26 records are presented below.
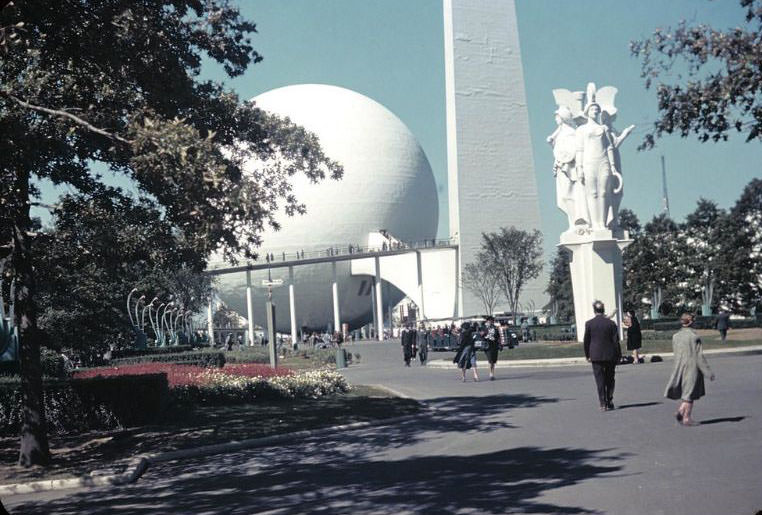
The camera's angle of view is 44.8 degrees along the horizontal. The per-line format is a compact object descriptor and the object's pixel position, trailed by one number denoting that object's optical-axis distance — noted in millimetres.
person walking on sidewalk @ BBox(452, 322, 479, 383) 24172
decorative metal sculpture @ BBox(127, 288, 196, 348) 52500
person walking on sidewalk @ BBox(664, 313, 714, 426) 12734
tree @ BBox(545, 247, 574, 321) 69750
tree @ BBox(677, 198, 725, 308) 53219
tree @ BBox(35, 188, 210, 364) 15008
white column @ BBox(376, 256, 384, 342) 78562
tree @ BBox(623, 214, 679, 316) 57312
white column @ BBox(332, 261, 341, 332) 80562
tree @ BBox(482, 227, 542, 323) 60500
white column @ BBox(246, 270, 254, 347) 86062
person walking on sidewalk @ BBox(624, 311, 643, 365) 25312
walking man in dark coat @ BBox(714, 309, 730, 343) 34594
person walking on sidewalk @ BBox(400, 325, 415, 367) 36875
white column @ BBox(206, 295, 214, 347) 87500
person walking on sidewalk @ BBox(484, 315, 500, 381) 24578
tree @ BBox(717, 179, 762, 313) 49656
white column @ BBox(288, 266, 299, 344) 82550
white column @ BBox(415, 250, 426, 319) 77500
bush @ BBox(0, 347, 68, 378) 23797
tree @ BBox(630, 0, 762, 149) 9492
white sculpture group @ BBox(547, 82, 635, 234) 36219
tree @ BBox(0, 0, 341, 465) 10961
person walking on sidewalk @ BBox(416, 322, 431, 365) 35938
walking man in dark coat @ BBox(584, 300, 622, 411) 15125
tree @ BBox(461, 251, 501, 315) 62062
